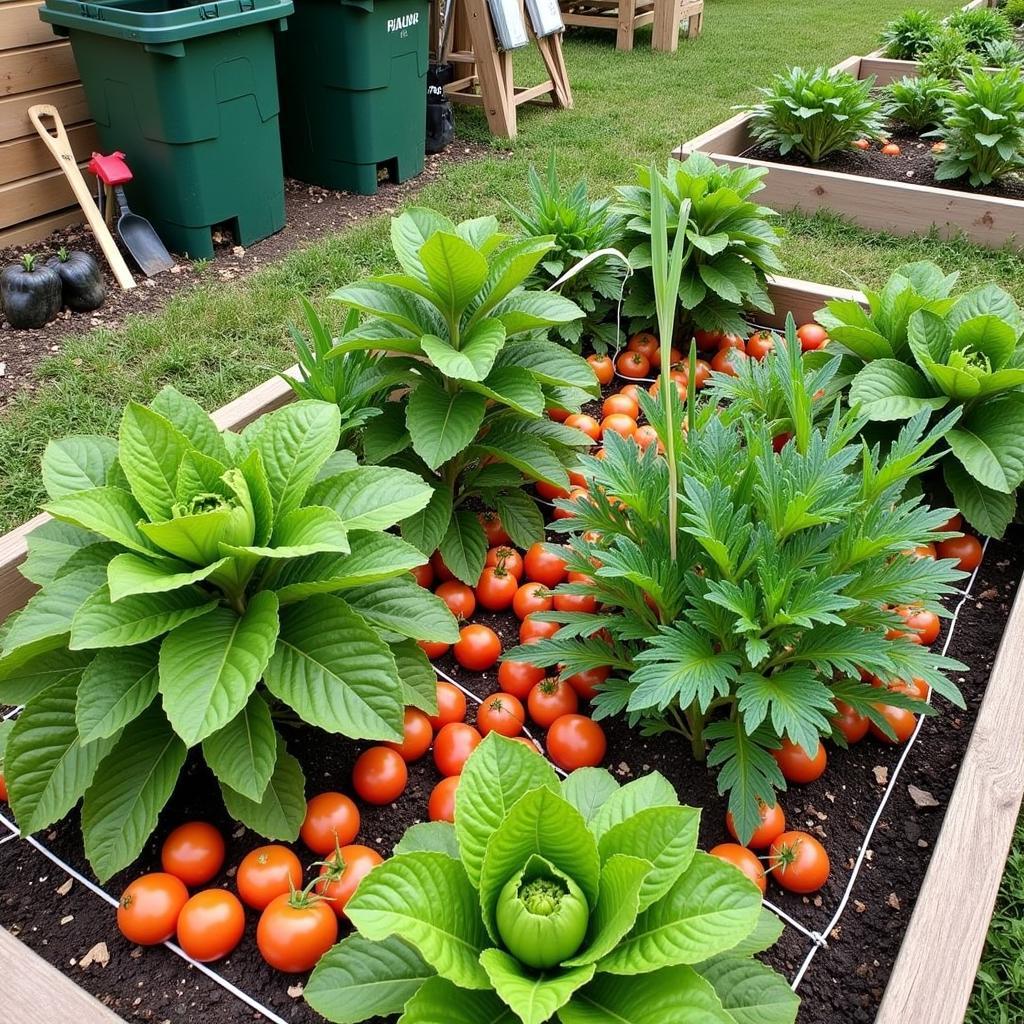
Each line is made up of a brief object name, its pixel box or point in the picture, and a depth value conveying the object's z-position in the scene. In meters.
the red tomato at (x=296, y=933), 1.37
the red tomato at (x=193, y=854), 1.52
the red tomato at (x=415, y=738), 1.75
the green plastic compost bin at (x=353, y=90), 4.62
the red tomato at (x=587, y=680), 1.87
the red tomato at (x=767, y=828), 1.61
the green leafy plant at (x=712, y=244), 2.86
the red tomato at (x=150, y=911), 1.42
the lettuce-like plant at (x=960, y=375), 2.20
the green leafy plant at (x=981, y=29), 6.94
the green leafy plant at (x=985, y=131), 4.42
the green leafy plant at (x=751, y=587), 1.54
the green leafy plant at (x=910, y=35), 6.80
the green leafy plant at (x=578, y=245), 2.81
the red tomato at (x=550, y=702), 1.83
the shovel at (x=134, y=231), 3.98
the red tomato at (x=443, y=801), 1.60
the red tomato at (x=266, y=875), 1.47
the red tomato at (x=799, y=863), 1.56
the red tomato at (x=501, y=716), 1.80
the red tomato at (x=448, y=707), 1.82
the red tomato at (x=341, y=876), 1.44
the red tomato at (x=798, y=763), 1.72
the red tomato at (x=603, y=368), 2.88
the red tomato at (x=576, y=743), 1.74
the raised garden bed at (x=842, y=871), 1.39
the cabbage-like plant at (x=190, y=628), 1.38
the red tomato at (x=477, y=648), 1.96
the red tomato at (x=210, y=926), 1.41
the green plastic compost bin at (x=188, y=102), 3.73
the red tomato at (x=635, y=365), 2.95
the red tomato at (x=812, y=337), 2.96
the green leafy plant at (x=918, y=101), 5.29
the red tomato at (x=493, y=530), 2.30
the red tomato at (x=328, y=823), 1.57
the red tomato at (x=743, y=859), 1.52
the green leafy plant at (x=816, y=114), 4.72
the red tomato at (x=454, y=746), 1.71
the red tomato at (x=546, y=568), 2.14
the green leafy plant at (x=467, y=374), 1.95
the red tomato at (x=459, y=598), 2.09
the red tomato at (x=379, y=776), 1.68
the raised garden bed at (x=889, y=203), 4.20
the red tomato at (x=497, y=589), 2.13
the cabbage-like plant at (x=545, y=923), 1.11
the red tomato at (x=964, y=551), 2.29
